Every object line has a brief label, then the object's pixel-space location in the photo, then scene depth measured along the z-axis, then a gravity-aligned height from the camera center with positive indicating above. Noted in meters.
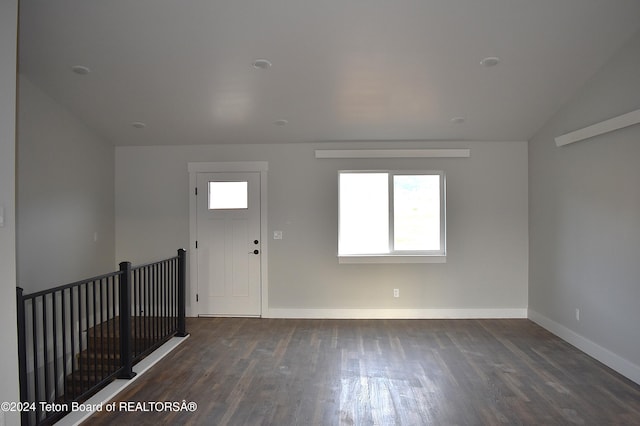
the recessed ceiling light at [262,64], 3.48 +1.41
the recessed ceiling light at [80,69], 3.57 +1.40
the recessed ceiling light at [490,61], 3.43 +1.39
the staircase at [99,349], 4.20 -1.57
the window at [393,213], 5.22 +0.04
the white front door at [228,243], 5.31 -0.35
